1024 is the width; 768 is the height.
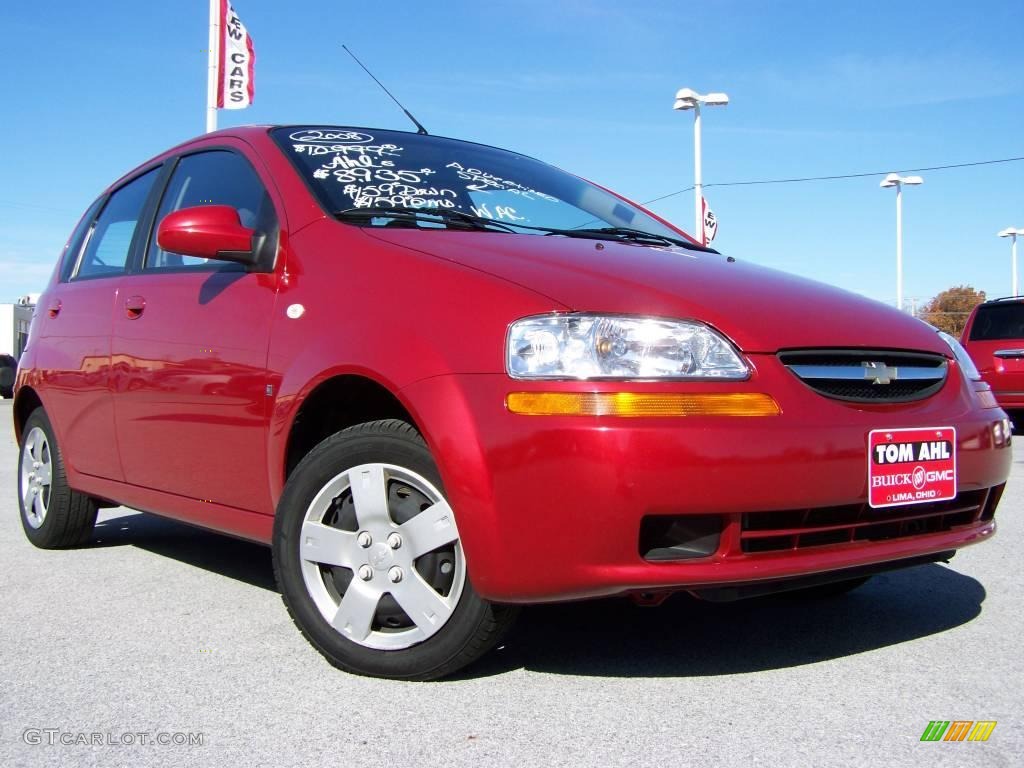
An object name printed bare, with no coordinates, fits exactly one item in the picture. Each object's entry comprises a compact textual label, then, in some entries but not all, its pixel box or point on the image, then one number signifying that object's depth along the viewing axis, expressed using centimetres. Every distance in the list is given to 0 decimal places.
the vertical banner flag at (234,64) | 1539
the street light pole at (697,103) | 2095
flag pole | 1547
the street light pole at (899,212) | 3284
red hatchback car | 244
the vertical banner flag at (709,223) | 1736
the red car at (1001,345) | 1159
